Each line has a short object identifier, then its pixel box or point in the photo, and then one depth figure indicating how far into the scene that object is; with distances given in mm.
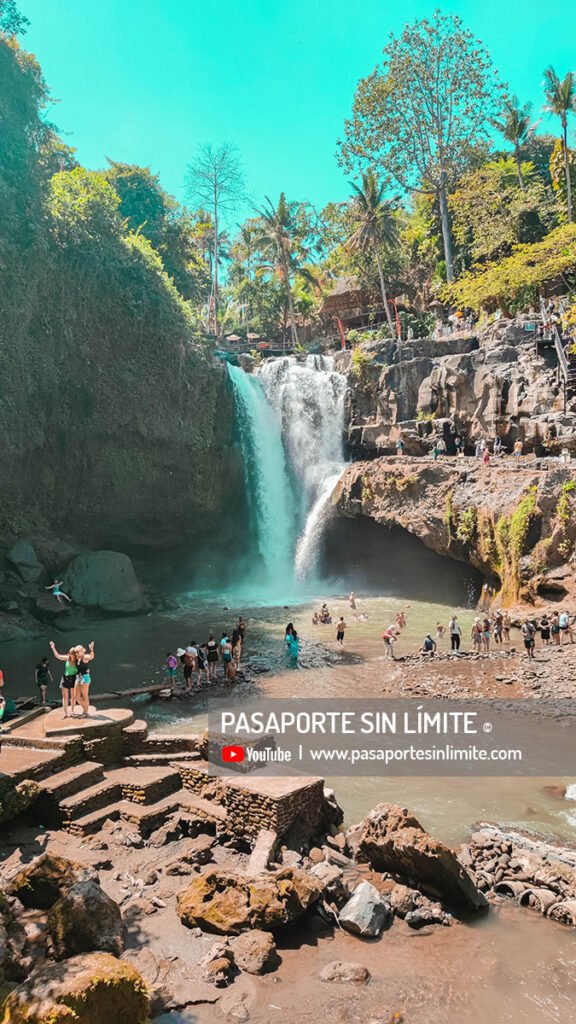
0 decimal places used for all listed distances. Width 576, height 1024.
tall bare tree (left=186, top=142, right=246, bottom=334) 51062
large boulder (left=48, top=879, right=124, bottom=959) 5992
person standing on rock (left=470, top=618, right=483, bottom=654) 19797
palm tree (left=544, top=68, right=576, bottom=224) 38312
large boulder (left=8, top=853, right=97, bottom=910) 6934
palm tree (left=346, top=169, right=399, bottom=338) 41459
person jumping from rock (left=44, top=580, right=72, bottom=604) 25891
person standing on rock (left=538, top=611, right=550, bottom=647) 19734
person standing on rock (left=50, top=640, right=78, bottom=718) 11470
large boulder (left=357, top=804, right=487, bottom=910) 7613
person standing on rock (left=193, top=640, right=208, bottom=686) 18203
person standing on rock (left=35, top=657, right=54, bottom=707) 15391
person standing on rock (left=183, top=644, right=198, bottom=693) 17344
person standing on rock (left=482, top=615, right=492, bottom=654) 19797
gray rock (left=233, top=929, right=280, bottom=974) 6441
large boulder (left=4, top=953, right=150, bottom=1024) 4656
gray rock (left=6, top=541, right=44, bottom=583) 26547
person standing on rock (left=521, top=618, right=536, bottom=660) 18422
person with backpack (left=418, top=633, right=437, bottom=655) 19469
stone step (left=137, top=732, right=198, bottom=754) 11180
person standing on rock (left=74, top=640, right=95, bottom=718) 11438
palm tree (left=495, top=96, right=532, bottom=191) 43344
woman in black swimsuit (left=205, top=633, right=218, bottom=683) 18203
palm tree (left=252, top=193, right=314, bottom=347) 48156
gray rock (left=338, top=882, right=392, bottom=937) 7133
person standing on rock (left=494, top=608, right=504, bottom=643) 20572
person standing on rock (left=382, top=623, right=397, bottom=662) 19469
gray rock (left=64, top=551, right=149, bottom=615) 27578
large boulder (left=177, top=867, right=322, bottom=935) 6969
